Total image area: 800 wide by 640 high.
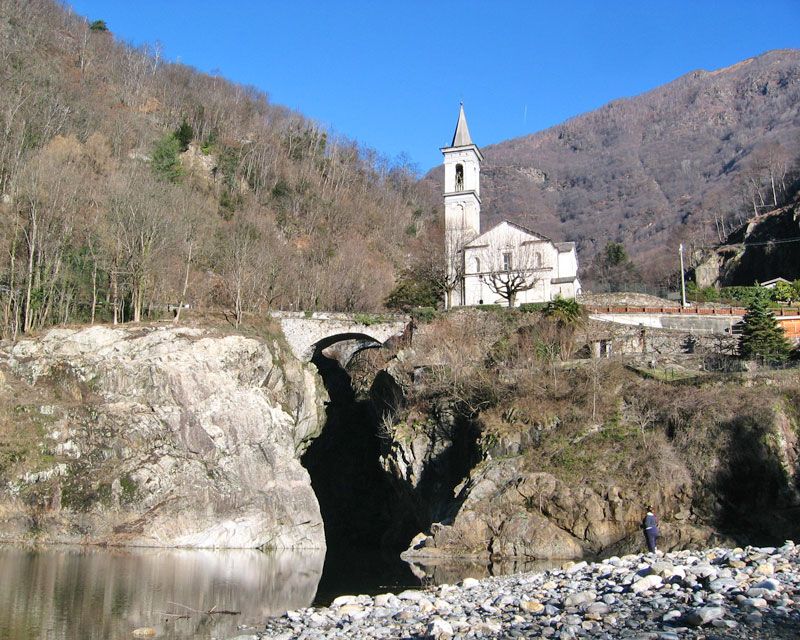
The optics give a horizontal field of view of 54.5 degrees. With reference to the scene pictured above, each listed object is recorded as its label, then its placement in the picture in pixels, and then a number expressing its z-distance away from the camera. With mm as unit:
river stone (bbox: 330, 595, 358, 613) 20470
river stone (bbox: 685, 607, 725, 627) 12234
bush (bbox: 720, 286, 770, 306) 55725
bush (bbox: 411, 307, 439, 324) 47781
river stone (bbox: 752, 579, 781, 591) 13805
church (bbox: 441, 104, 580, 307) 55156
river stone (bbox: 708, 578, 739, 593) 14242
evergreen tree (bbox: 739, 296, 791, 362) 37850
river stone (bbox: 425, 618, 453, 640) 13766
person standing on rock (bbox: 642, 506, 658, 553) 24312
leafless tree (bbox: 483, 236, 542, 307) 54094
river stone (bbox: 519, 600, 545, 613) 15313
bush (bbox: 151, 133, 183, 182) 60594
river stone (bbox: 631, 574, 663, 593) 15500
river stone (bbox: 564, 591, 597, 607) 15156
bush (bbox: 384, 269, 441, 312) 56906
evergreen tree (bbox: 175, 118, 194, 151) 70500
